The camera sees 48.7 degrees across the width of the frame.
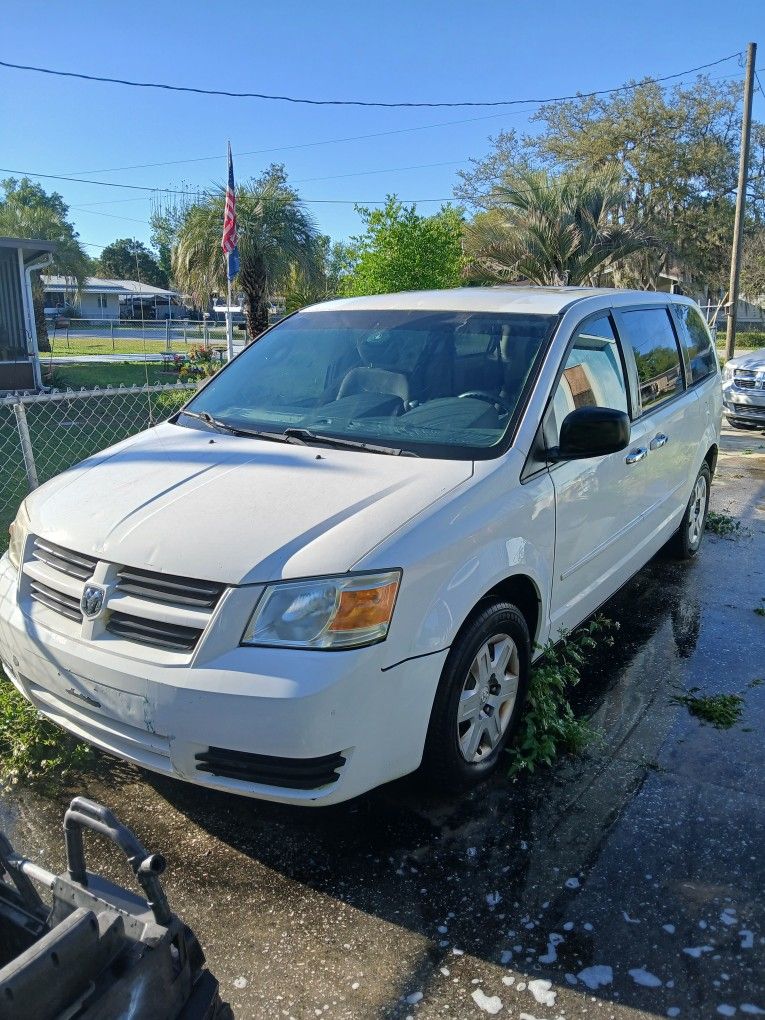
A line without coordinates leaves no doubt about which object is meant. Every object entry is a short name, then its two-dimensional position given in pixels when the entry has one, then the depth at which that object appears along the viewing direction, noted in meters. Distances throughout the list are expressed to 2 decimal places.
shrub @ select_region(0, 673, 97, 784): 3.36
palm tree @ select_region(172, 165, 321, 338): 19.64
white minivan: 2.56
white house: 60.66
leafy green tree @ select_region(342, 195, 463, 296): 12.43
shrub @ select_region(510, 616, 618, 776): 3.37
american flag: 13.88
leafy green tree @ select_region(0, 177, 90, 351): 33.47
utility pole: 18.97
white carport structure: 17.27
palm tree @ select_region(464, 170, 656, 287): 16.28
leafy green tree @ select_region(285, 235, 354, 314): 20.81
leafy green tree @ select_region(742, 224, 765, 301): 38.72
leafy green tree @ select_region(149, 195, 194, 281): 64.13
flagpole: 14.43
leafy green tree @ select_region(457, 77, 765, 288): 34.34
